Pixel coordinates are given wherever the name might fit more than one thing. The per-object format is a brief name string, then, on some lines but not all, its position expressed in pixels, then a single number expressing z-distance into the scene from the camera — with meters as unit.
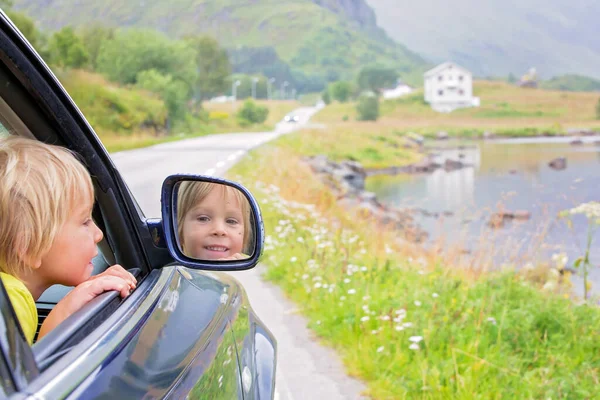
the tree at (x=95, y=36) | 66.83
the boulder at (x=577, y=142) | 74.47
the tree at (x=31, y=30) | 37.81
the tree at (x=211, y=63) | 92.97
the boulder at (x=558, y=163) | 42.00
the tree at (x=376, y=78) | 152.75
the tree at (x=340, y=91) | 119.94
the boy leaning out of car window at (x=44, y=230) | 1.32
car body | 1.14
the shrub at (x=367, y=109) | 92.79
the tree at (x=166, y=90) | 55.62
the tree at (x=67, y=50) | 46.18
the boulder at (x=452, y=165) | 48.06
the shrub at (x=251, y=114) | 46.97
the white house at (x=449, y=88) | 128.12
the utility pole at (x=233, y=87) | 74.06
